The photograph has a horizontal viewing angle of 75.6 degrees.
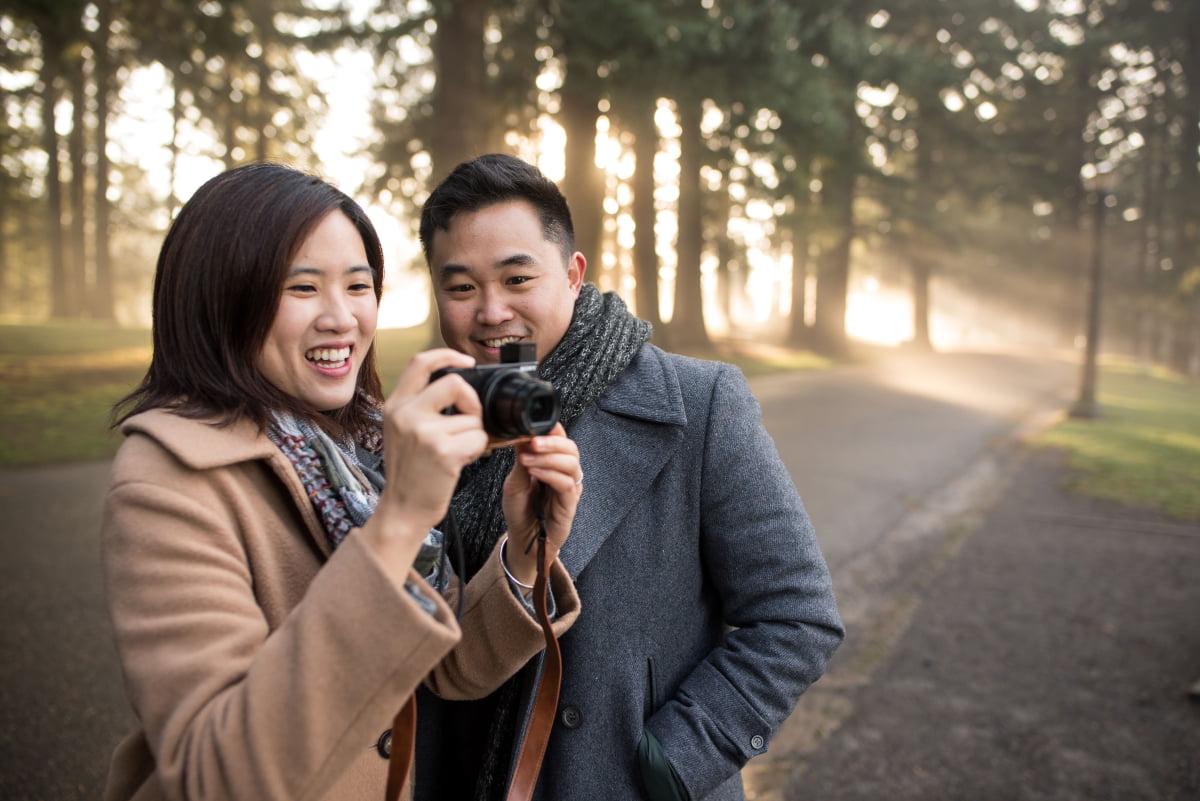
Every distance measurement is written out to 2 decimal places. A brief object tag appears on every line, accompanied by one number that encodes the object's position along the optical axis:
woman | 1.13
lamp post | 15.75
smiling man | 1.83
